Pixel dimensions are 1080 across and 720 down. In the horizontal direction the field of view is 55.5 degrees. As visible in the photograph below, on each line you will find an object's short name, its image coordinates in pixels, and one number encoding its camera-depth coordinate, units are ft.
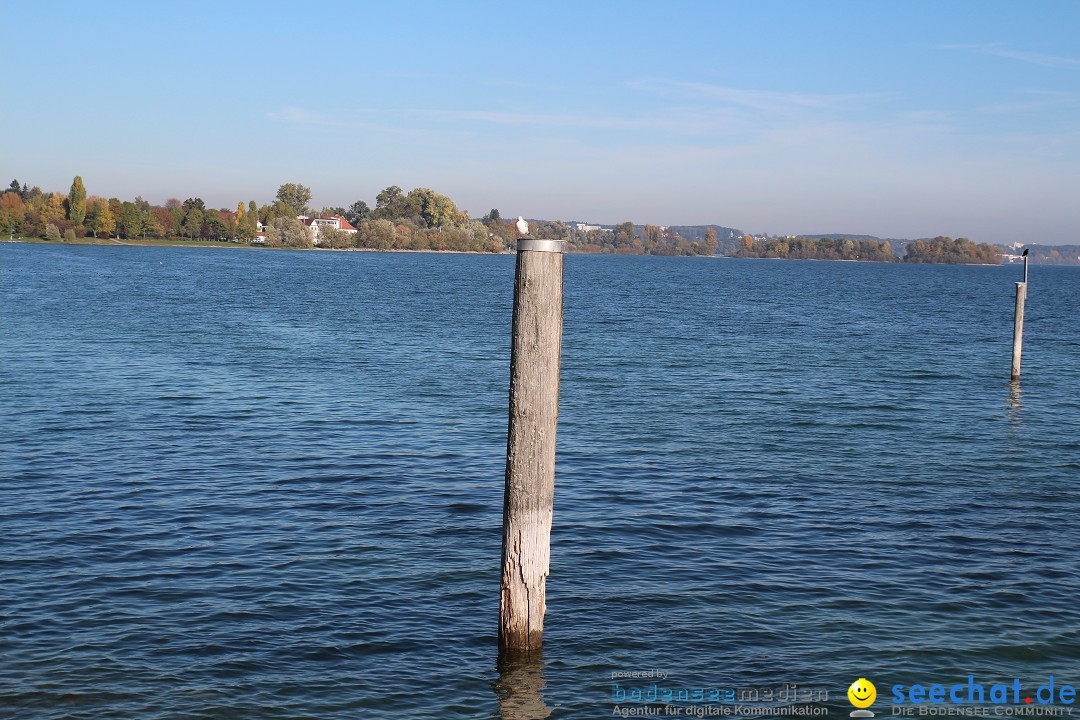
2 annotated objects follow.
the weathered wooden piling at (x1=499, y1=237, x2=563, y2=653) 32.83
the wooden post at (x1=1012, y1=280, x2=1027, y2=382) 112.57
